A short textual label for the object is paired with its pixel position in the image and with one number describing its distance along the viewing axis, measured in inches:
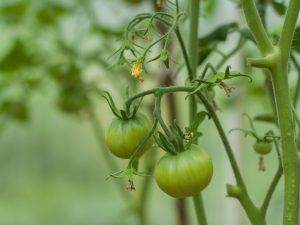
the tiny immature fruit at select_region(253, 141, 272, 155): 26.5
